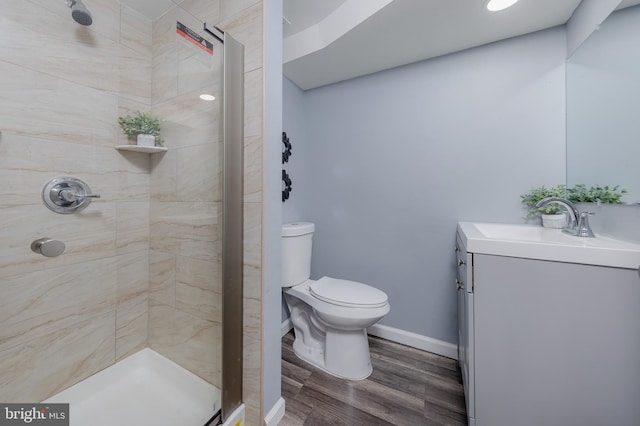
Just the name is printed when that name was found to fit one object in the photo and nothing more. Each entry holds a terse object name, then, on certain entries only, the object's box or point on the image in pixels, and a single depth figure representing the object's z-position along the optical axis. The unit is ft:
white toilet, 4.45
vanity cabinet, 2.53
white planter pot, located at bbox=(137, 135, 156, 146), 4.22
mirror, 3.13
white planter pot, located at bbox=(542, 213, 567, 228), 4.19
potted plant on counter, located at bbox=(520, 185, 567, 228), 4.21
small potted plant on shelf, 4.23
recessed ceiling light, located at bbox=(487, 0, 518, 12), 3.75
